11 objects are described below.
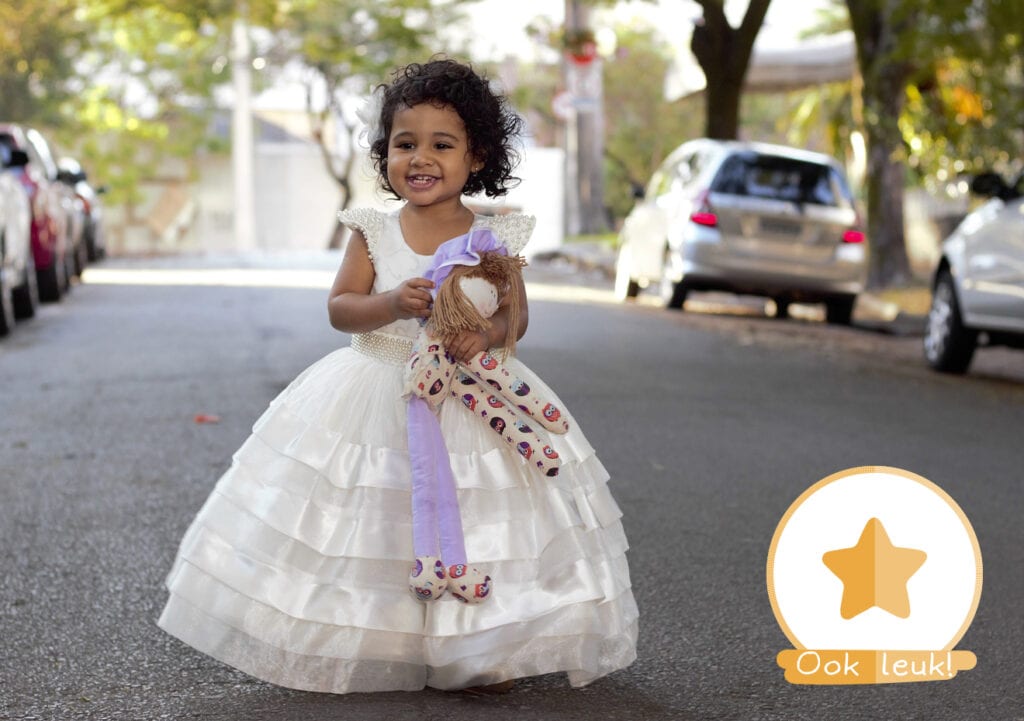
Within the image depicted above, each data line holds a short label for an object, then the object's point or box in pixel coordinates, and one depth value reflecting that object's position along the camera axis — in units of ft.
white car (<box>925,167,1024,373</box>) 35.81
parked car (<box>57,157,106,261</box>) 76.13
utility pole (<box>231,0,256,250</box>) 146.41
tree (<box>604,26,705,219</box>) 164.55
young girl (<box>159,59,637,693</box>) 12.15
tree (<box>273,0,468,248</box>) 126.72
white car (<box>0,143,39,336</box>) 41.75
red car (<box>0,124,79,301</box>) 50.08
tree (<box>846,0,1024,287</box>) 53.26
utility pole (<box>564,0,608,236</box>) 103.29
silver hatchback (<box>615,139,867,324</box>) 52.80
